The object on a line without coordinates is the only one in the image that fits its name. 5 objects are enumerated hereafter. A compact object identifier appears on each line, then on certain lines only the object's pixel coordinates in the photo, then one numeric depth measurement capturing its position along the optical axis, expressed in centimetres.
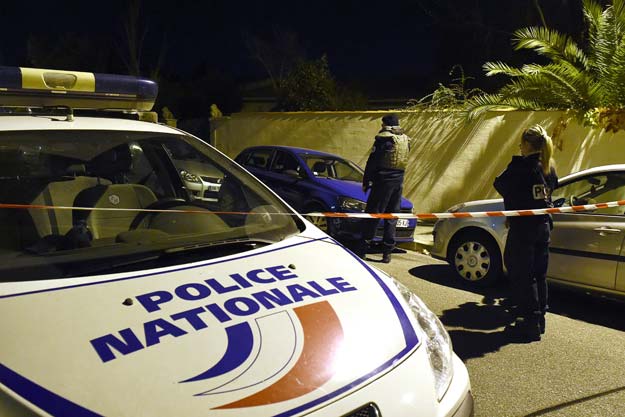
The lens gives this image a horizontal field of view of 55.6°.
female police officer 443
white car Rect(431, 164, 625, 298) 504
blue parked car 757
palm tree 873
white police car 177
